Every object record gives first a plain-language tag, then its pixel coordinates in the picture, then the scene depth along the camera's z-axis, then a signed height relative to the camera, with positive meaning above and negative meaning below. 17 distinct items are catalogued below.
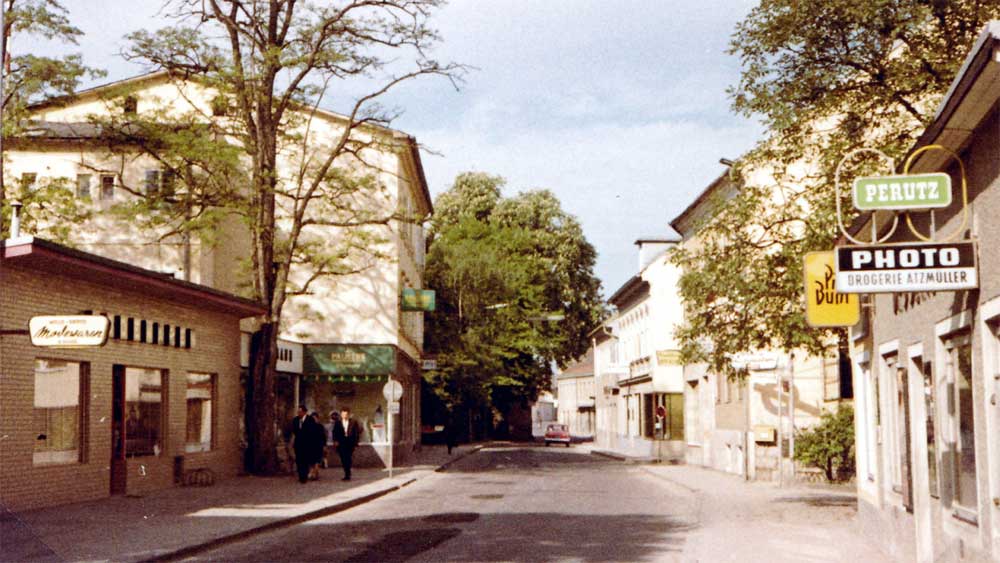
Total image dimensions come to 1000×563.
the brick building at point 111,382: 17.62 +0.57
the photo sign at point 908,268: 8.87 +1.02
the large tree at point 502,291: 59.34 +6.22
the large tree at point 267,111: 28.06 +7.51
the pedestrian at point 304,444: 26.28 -0.75
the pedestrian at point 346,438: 27.42 -0.65
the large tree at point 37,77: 29.25 +8.52
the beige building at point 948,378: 8.60 +0.23
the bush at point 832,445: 26.34 -0.91
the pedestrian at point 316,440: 26.42 -0.66
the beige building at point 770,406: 28.66 -0.02
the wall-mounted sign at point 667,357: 37.62 +1.57
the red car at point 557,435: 74.00 -1.71
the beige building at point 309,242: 31.69 +4.86
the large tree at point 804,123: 16.22 +4.24
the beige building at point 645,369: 45.66 +1.61
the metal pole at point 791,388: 25.22 +0.36
